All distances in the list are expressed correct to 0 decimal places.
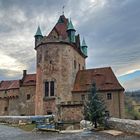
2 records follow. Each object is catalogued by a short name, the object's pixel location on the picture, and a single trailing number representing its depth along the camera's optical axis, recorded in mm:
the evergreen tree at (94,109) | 14023
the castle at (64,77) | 24017
